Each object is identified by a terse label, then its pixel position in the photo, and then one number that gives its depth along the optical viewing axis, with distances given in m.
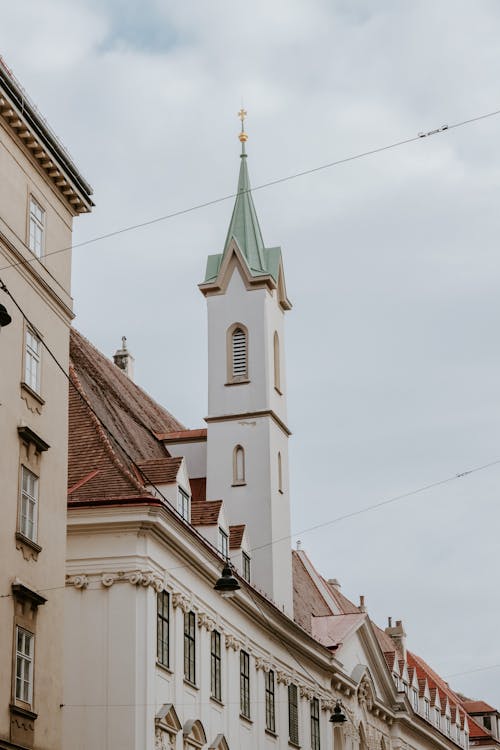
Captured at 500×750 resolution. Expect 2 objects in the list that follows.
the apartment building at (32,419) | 27.98
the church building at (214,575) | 33.97
